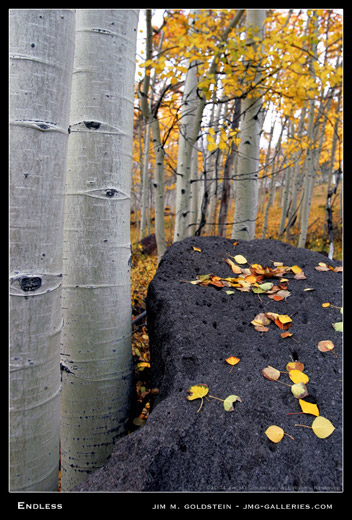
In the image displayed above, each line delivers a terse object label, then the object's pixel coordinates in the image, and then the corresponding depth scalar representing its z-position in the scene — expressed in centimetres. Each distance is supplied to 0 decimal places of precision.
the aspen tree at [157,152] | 313
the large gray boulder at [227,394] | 102
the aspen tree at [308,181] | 676
